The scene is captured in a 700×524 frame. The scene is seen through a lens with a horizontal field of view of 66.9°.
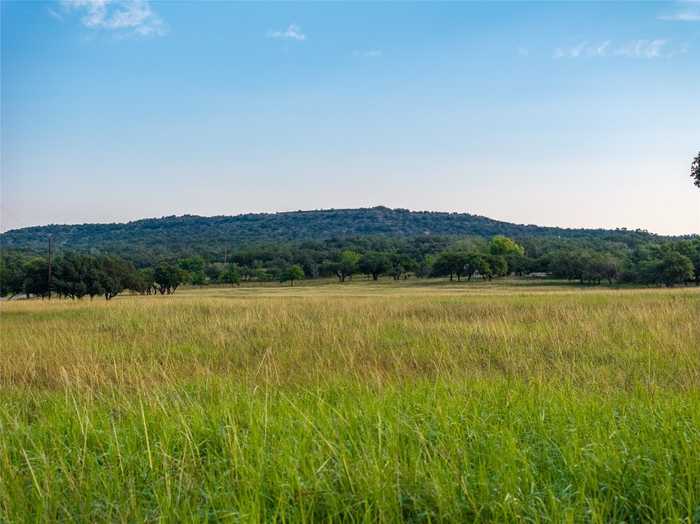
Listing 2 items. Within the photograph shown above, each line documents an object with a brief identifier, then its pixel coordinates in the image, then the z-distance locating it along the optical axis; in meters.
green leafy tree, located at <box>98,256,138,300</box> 51.31
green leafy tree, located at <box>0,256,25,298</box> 70.81
